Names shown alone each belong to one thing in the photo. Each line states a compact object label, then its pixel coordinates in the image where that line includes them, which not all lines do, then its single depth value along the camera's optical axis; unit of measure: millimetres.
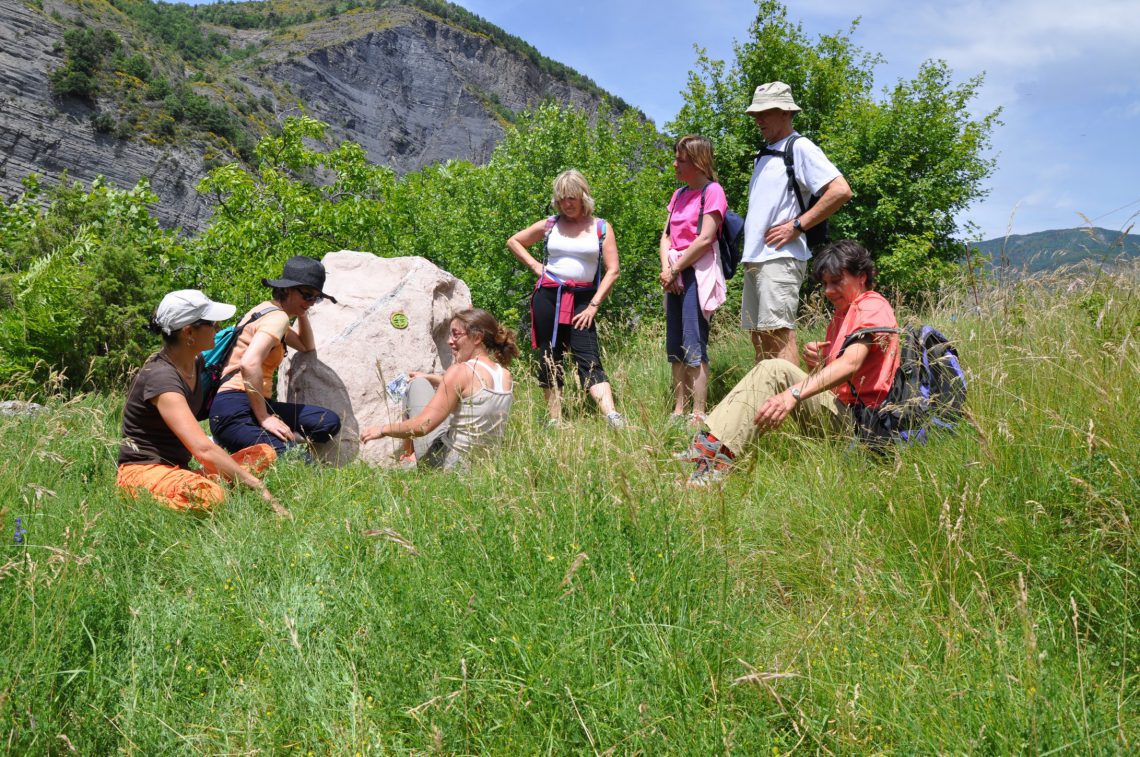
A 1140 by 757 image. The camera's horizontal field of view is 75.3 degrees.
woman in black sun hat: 4859
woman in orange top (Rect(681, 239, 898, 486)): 3686
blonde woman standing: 5688
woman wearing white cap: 3828
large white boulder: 5703
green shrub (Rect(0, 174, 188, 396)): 7234
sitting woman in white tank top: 4590
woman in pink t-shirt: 5148
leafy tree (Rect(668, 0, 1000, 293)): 17703
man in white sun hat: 4758
